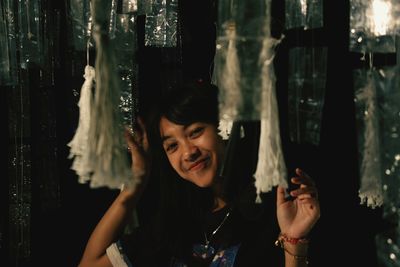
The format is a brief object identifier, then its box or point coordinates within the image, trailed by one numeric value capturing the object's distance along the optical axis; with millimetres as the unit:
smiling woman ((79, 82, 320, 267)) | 1459
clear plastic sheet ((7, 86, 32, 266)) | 1514
